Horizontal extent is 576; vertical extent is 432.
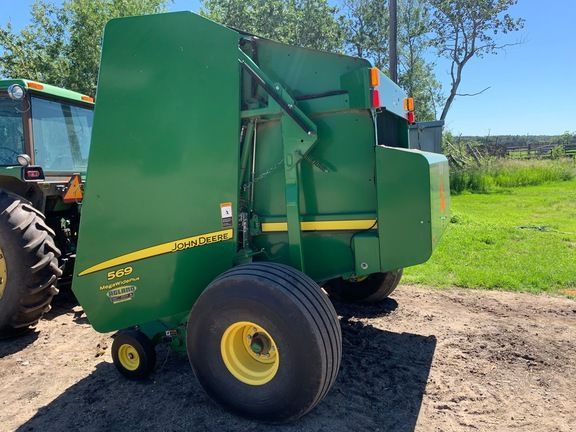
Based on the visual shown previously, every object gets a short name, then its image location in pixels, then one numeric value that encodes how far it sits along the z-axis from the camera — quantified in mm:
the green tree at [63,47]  15539
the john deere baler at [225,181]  2777
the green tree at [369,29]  22625
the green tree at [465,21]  20078
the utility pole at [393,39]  11258
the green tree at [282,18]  19375
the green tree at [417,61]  22266
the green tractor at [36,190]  3939
